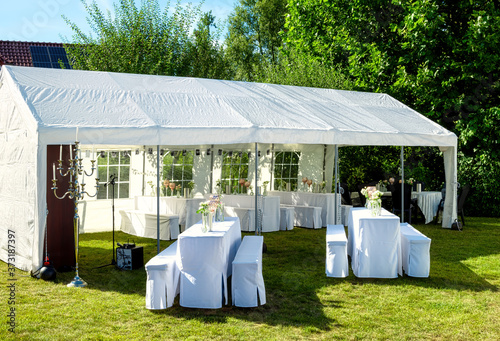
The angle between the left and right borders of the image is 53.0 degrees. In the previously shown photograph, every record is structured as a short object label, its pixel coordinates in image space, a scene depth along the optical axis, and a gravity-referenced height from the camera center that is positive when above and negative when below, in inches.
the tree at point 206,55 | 796.0 +190.7
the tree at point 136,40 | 672.4 +187.5
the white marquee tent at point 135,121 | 244.7 +30.7
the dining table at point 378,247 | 244.8 -35.0
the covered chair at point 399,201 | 412.5 -20.9
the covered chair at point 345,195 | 497.4 -20.1
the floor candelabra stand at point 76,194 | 226.7 -10.5
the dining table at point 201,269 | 196.9 -38.0
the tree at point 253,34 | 970.1 +279.3
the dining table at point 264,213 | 391.5 -30.9
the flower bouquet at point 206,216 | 213.1 -18.2
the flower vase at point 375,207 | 259.0 -16.4
